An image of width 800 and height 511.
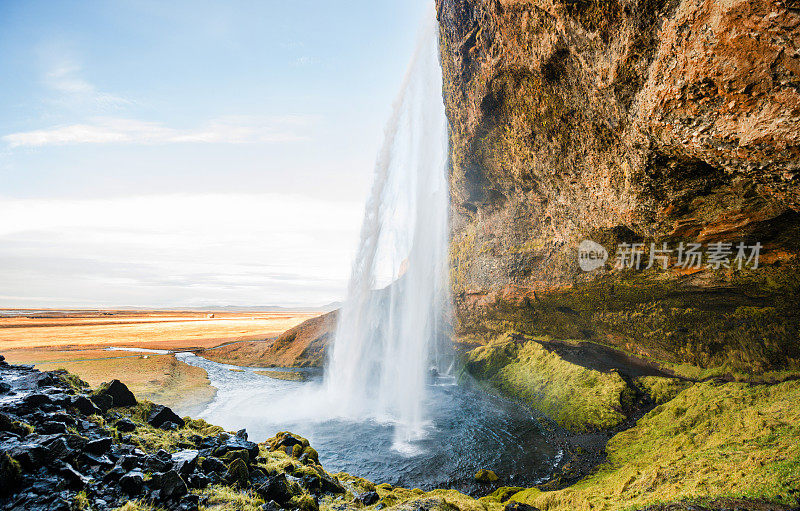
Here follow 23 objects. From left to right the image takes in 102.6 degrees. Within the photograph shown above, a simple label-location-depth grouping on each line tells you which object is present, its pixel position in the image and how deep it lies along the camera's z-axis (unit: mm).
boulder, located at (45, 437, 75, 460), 4709
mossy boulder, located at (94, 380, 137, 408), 8502
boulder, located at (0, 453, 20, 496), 4055
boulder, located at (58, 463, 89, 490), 4453
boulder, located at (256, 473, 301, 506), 5535
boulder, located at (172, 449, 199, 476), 5477
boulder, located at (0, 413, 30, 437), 5324
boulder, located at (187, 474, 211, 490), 5309
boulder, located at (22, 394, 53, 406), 6500
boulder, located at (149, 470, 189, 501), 4719
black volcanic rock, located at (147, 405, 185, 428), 8195
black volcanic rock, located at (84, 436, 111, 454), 5379
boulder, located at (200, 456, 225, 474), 5898
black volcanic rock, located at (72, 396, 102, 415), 7301
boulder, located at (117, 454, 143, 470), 5191
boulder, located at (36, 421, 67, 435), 5758
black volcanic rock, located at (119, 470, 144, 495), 4707
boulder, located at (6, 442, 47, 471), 4316
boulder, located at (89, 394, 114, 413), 8195
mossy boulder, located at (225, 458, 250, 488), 5777
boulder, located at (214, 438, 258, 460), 6913
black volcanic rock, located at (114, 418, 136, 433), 7184
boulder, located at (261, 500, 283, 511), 5027
